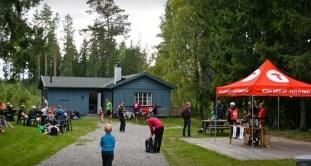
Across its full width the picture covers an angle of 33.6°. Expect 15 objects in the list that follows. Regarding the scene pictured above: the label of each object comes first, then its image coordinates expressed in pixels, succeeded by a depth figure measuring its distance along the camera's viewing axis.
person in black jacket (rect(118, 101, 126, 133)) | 25.78
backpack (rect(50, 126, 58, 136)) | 22.75
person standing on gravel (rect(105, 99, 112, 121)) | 37.91
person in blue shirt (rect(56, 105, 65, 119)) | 25.02
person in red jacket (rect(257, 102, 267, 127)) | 18.81
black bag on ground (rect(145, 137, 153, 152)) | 16.31
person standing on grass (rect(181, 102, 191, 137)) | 22.94
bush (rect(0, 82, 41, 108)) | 45.45
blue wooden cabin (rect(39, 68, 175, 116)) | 43.06
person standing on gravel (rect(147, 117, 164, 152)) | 16.25
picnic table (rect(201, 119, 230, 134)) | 24.18
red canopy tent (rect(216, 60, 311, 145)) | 17.14
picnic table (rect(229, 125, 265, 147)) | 18.01
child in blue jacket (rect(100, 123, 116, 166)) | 11.10
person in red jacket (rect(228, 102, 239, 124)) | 22.95
